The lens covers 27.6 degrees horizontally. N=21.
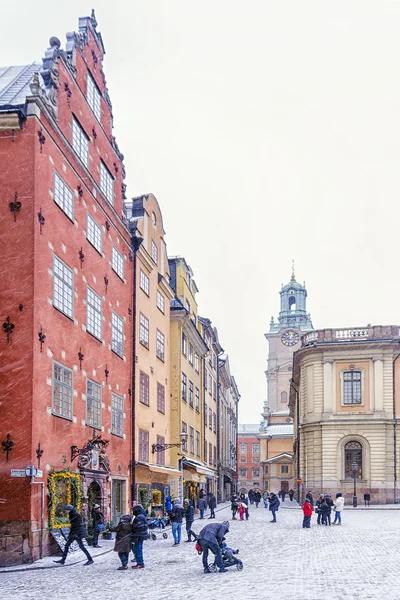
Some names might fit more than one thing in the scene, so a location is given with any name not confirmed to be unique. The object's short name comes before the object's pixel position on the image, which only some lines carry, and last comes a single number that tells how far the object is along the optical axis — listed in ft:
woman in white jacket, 114.42
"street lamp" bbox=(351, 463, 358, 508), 173.17
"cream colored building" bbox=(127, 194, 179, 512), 107.65
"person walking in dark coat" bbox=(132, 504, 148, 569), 60.39
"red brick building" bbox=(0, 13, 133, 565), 66.54
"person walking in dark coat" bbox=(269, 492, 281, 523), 124.73
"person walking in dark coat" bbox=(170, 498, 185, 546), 80.23
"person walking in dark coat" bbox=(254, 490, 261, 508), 220.23
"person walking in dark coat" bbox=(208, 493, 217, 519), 136.25
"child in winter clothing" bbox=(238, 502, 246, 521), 133.69
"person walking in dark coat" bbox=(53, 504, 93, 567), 62.13
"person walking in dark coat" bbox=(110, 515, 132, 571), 60.39
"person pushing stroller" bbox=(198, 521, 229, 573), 55.31
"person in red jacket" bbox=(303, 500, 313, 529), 106.63
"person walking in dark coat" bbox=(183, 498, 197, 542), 86.51
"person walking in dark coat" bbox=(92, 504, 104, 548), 76.18
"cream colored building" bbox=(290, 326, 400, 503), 185.68
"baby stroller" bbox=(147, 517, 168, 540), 96.22
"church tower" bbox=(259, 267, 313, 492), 346.33
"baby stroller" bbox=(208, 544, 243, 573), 57.62
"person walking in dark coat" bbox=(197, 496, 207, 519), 124.54
